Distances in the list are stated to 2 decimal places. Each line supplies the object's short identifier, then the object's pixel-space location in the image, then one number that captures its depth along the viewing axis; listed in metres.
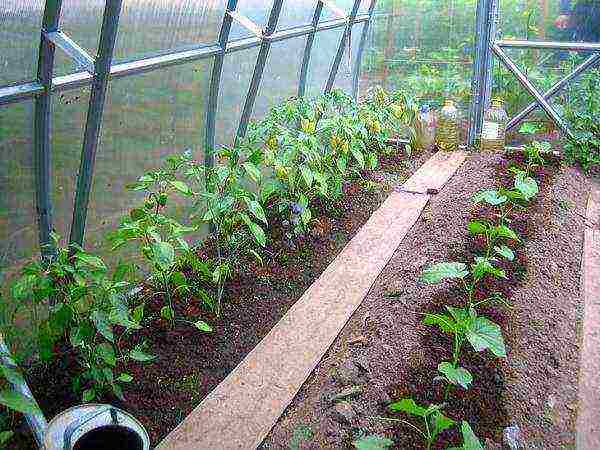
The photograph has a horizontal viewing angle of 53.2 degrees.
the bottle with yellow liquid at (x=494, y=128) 6.02
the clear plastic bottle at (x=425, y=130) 6.23
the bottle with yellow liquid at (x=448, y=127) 6.22
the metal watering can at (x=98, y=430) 1.95
